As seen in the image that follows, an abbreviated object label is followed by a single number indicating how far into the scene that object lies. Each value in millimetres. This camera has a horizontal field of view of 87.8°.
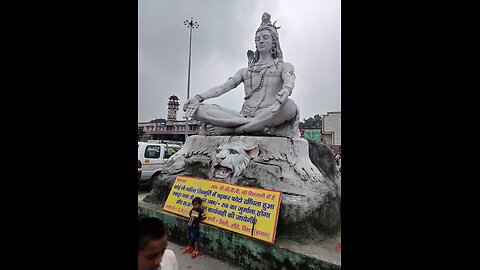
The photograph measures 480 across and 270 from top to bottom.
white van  5448
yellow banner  2426
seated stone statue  3616
